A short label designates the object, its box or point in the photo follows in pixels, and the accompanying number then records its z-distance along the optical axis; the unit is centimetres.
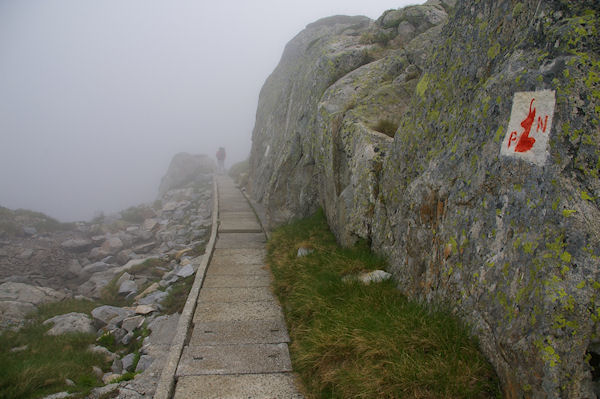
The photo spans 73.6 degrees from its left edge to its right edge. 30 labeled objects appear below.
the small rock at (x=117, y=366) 676
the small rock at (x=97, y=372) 646
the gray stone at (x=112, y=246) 1741
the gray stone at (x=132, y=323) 841
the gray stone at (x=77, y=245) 1815
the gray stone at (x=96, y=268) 1468
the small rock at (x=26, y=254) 1616
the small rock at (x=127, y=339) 799
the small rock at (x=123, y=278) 1182
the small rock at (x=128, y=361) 683
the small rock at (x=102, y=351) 725
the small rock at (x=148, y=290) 1036
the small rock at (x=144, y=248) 1664
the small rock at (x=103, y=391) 543
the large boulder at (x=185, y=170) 3534
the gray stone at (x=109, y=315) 890
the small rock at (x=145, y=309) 888
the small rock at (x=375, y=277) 571
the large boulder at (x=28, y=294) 1081
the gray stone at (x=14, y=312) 902
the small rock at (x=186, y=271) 1058
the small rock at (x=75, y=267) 1472
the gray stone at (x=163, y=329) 742
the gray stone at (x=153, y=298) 958
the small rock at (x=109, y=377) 619
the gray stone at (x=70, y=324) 837
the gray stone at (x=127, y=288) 1112
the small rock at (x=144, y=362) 655
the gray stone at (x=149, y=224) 2055
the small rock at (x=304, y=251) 786
